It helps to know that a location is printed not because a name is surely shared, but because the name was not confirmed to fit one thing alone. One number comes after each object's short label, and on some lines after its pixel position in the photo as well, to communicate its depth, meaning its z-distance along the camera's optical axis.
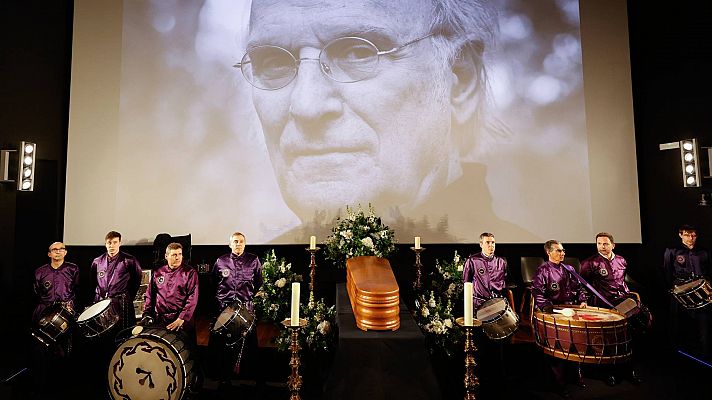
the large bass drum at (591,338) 3.97
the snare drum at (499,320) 4.15
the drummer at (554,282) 4.81
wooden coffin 3.38
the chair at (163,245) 6.31
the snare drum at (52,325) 4.29
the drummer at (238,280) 4.88
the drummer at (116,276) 5.15
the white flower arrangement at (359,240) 5.20
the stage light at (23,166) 5.60
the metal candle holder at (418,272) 5.47
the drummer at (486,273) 5.11
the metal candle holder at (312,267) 5.29
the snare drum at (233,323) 4.19
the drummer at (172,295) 4.54
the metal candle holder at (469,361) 2.93
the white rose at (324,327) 4.69
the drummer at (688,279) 5.27
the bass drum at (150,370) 3.43
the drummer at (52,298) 4.62
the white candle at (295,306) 2.77
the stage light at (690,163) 5.56
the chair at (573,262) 6.31
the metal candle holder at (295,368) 2.89
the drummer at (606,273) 5.09
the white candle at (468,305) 2.83
